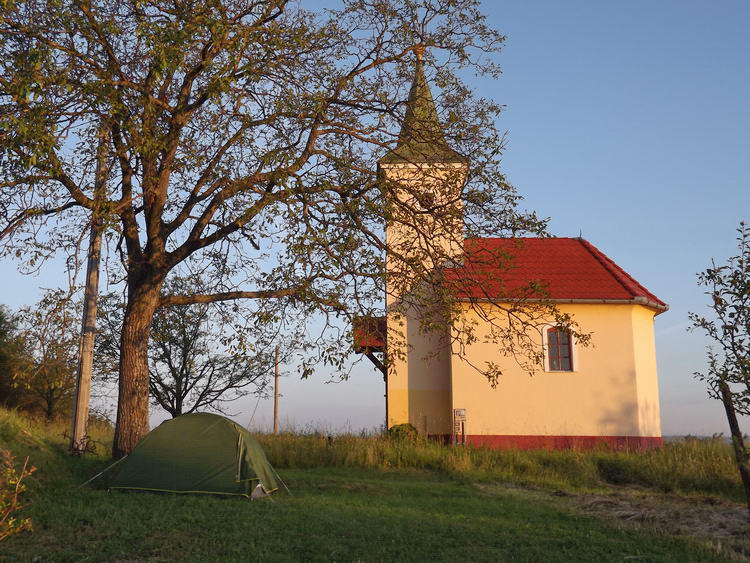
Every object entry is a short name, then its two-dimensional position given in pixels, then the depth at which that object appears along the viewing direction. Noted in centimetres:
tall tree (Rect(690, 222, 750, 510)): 885
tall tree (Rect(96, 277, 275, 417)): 2383
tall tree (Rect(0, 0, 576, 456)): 1122
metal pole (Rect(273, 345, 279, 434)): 3118
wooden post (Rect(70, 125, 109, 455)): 1414
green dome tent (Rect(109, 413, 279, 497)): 1148
